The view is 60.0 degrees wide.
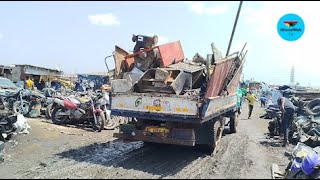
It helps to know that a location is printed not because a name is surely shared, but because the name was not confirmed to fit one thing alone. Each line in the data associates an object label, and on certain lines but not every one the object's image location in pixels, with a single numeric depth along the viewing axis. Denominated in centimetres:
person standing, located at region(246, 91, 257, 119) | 1545
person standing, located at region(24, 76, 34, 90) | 1628
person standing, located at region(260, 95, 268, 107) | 2374
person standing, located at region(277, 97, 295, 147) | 828
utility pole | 510
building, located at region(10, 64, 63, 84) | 2091
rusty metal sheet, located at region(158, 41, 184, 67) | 690
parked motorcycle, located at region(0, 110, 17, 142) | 698
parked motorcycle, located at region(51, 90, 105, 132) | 944
